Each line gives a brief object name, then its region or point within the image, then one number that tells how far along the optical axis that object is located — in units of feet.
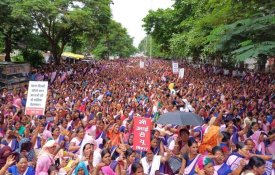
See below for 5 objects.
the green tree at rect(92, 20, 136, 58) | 233.55
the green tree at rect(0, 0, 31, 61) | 77.36
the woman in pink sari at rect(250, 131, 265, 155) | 24.00
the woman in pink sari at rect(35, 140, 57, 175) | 18.49
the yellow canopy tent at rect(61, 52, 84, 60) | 164.08
